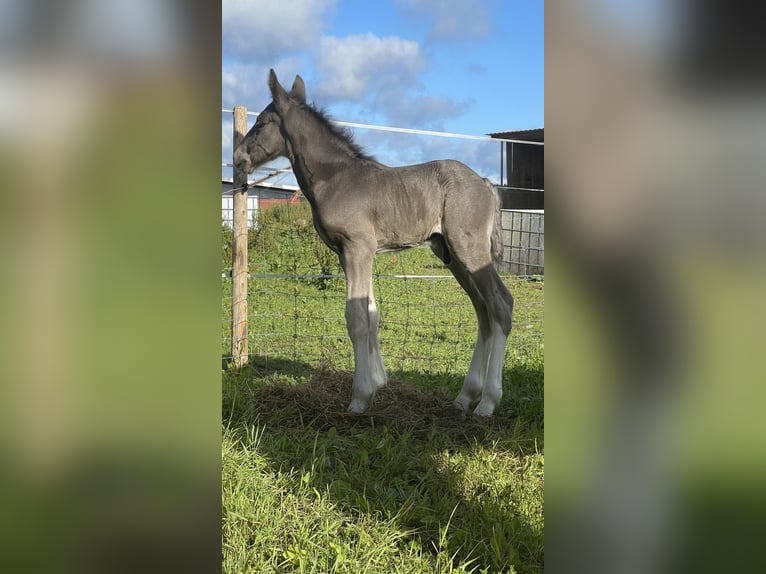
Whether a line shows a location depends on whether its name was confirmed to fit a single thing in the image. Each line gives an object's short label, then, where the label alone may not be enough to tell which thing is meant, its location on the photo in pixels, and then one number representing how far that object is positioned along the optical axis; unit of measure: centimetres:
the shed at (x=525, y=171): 1731
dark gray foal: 466
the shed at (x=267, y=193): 1655
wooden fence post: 582
